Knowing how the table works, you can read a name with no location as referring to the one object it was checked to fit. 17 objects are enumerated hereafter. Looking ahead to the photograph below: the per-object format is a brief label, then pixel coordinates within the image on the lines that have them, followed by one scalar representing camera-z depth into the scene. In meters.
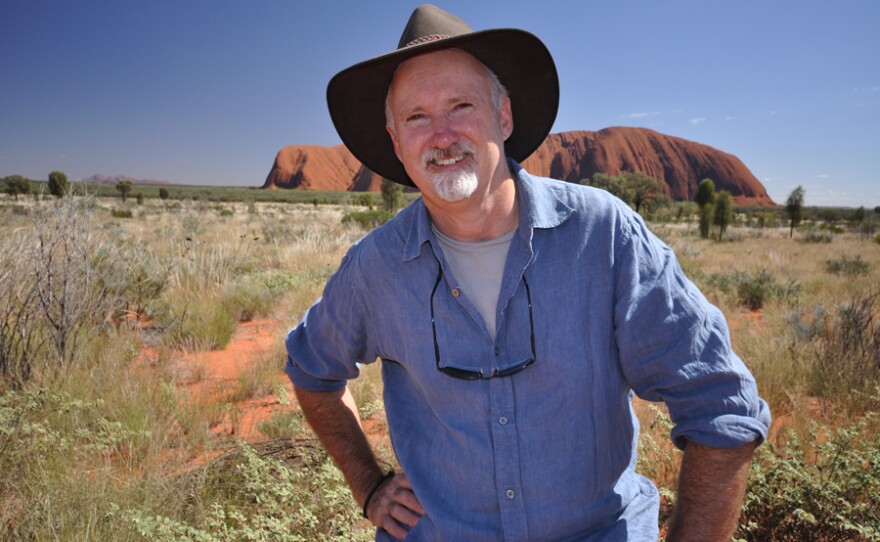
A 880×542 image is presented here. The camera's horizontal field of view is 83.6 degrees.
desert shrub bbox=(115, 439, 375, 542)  2.19
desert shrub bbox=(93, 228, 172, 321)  5.79
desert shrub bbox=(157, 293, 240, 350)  5.35
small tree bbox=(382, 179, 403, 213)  31.88
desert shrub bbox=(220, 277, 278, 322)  6.80
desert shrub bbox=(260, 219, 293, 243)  14.05
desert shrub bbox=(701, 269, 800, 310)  8.71
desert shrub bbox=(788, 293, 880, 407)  4.12
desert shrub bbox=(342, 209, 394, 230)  18.87
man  1.25
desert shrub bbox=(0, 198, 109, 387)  4.01
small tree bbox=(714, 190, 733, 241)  24.19
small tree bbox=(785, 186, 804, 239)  26.81
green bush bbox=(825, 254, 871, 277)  12.14
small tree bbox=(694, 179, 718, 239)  25.97
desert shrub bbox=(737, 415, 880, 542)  2.31
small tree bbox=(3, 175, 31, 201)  44.00
